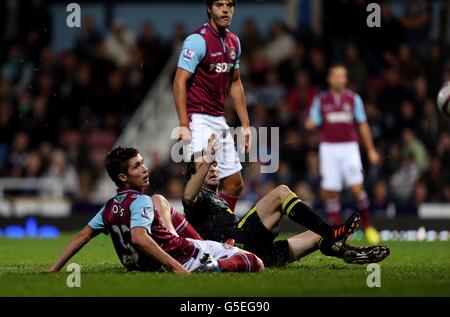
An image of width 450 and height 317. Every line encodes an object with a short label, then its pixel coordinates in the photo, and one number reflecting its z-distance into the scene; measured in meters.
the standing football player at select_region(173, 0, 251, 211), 22.42
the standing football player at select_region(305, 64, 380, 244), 31.55
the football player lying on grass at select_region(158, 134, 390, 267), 18.83
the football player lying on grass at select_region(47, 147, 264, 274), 17.48
